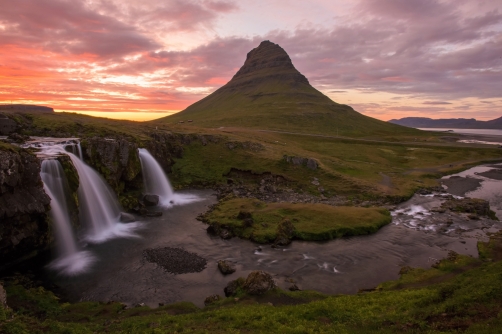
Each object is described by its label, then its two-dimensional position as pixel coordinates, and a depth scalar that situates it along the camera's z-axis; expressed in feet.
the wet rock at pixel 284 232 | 131.54
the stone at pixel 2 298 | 61.43
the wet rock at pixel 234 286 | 89.30
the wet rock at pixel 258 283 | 86.12
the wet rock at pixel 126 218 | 156.59
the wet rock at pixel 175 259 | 107.55
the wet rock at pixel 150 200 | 186.60
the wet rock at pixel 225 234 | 138.31
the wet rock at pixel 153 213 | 167.40
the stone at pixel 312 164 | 258.08
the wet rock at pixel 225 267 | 105.40
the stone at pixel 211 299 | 84.35
